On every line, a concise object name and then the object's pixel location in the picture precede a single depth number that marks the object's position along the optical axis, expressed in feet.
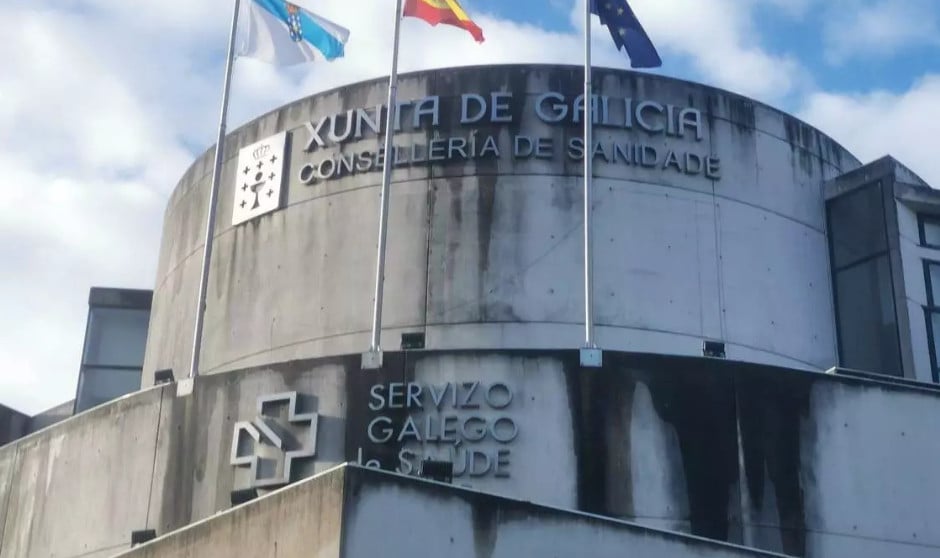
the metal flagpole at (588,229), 67.15
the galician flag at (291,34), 82.74
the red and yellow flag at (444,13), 78.79
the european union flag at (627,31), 78.54
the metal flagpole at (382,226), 69.21
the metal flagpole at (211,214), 76.18
